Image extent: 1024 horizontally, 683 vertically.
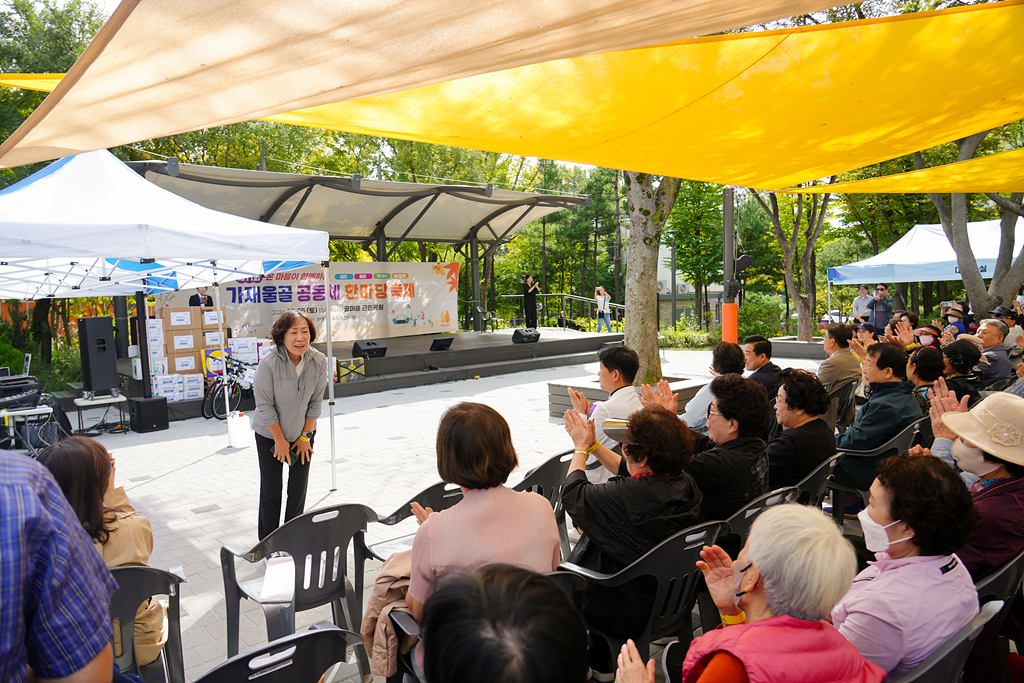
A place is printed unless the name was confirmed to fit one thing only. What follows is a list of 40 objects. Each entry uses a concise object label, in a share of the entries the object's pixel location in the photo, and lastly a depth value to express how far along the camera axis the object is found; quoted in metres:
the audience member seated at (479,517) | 2.10
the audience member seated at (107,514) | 2.31
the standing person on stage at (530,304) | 20.30
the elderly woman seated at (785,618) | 1.47
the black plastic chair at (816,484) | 3.55
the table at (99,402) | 9.59
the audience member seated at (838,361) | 5.87
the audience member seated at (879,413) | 4.22
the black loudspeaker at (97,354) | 9.88
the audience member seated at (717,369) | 4.63
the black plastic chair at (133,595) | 2.29
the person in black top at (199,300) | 11.44
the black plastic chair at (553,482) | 3.78
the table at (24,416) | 7.26
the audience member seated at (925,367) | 4.61
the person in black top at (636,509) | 2.54
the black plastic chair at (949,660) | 1.68
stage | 13.52
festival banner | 14.34
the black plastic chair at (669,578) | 2.42
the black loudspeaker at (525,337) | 16.94
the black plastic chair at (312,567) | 2.81
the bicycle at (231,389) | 10.37
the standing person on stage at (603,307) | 20.75
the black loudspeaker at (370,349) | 13.77
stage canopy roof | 12.93
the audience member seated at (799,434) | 3.67
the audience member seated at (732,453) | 3.10
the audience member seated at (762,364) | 5.23
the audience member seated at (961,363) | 5.12
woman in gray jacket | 4.31
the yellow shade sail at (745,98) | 3.37
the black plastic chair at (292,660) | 1.57
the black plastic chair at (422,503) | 3.07
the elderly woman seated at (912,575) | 1.86
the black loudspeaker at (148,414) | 9.47
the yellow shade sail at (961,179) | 5.20
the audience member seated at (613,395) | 3.83
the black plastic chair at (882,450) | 4.14
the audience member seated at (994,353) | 6.27
